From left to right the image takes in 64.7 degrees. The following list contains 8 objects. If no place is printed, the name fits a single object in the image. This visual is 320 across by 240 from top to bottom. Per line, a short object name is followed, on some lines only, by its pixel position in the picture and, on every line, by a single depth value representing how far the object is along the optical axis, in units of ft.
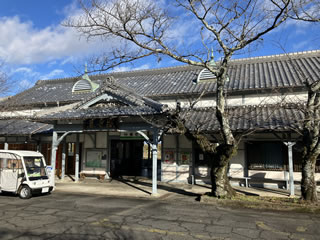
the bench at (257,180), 40.96
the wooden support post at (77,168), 48.73
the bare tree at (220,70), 28.08
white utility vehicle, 31.89
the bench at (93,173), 51.66
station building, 39.37
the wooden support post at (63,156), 50.17
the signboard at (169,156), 48.27
